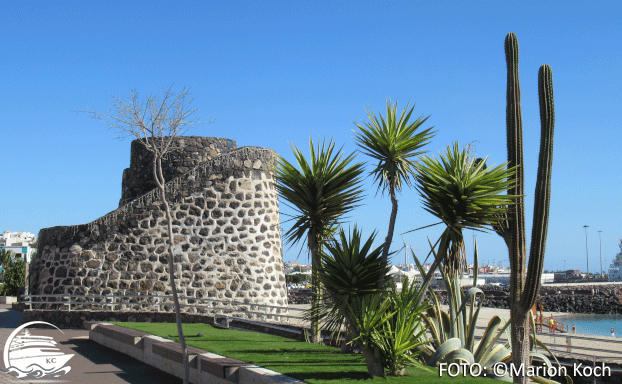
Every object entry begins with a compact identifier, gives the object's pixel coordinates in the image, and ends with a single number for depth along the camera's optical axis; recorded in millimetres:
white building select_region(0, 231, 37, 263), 120712
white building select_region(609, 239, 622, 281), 146375
